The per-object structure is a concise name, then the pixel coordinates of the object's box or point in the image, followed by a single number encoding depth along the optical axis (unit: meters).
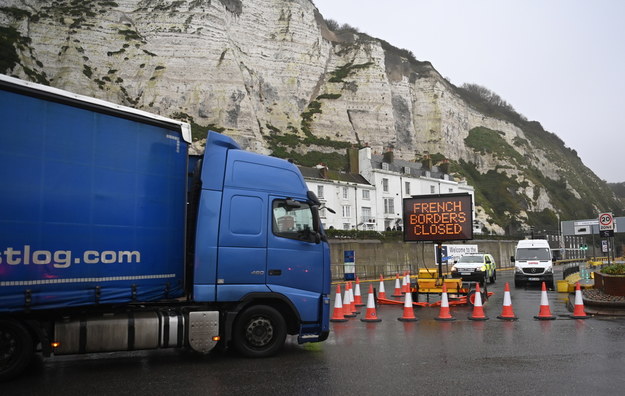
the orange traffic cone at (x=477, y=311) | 12.91
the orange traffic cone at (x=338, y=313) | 12.88
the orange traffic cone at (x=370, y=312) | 12.80
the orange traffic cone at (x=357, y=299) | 16.28
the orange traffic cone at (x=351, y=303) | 14.16
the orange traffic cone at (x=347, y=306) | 13.93
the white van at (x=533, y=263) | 24.31
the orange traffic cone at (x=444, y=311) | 12.90
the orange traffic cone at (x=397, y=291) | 20.46
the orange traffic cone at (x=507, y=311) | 12.81
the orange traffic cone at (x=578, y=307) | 12.76
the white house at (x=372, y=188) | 55.16
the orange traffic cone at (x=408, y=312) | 12.77
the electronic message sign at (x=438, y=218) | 16.31
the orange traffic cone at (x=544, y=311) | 12.74
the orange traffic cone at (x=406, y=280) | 17.47
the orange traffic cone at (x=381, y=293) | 17.43
